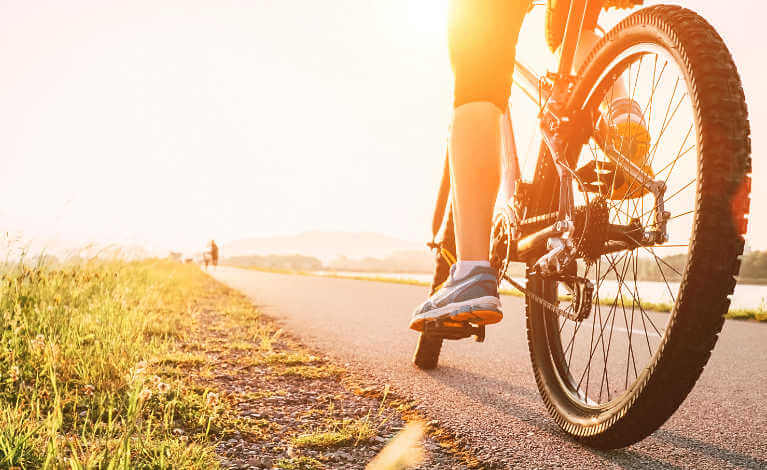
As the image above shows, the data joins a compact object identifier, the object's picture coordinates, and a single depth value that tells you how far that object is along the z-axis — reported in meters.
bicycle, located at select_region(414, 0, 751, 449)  1.26
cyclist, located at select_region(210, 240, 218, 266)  35.91
